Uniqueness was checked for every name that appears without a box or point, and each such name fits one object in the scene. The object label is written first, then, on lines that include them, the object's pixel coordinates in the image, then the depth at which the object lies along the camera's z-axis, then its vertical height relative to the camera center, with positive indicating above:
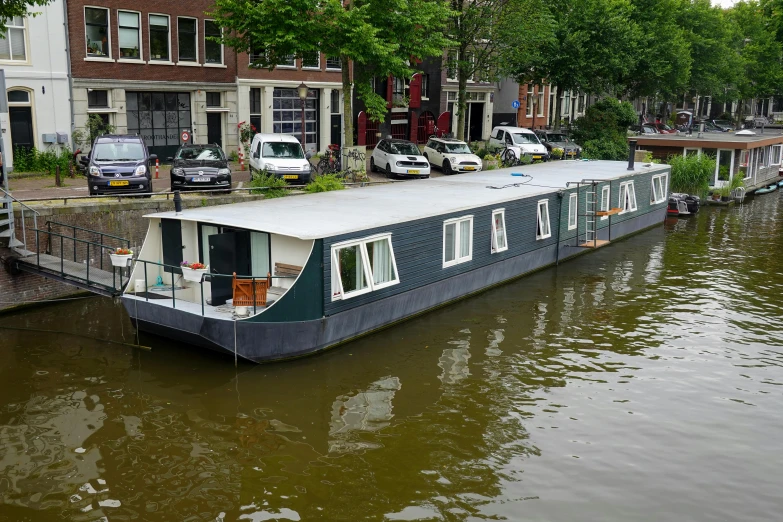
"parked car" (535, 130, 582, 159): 41.91 -1.13
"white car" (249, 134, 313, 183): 26.91 -1.37
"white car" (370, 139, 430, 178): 32.72 -1.66
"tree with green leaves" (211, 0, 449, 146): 27.73 +3.13
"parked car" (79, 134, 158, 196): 22.52 -1.43
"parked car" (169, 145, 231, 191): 23.97 -1.60
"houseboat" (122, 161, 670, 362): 15.49 -3.20
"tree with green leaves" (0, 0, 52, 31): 19.88 +2.68
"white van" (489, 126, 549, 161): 39.56 -1.03
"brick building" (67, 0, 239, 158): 33.16 +2.02
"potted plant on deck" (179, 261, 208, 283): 15.56 -3.01
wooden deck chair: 15.35 -3.32
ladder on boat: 25.66 -2.97
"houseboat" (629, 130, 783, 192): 40.38 -1.33
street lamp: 28.88 +1.03
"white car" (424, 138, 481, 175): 35.25 -1.58
